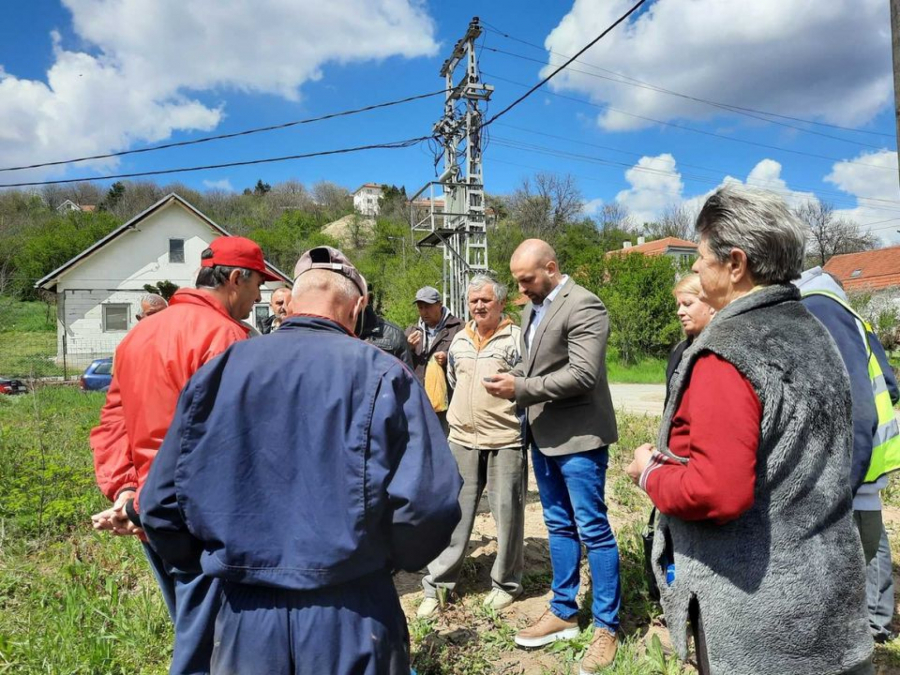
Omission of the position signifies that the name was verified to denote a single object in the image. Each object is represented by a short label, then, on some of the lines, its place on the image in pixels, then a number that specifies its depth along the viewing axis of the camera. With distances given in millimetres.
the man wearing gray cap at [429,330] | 5340
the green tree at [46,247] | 42938
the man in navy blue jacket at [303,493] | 1468
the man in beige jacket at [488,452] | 3523
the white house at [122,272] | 28828
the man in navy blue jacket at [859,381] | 2348
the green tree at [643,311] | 25219
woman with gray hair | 1438
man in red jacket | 2148
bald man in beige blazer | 2918
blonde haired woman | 3455
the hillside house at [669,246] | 50375
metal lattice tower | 14992
